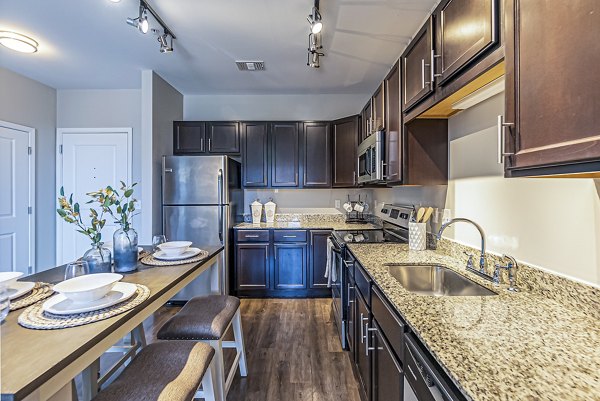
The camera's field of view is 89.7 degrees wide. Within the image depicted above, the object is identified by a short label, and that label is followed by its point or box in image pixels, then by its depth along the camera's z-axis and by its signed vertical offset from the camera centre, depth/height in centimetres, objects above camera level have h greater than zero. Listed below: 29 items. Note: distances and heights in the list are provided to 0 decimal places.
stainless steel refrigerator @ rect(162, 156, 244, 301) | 350 +3
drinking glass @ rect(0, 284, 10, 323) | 98 -34
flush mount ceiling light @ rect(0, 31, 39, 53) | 262 +142
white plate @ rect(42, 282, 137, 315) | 104 -37
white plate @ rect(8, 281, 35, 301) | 119 -36
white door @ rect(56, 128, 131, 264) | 392 +45
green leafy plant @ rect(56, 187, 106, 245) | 141 -8
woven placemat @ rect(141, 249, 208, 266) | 173 -35
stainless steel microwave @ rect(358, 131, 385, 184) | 256 +40
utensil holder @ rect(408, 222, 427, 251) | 218 -26
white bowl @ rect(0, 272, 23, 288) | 117 -31
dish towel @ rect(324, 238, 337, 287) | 286 -68
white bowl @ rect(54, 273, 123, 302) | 106 -32
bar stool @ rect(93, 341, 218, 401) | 105 -67
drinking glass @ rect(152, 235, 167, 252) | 190 -25
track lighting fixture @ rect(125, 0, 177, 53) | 209 +134
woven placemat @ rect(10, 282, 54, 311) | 113 -38
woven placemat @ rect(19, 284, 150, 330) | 96 -39
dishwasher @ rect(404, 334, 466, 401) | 76 -51
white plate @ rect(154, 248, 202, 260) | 181 -33
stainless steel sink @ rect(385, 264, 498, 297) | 168 -44
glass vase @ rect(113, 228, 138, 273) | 159 -27
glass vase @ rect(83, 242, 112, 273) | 149 -29
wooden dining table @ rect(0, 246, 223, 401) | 72 -42
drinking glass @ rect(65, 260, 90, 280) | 132 -31
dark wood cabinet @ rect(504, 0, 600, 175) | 71 +32
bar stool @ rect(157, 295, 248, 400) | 159 -67
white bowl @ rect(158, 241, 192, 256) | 183 -29
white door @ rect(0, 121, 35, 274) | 335 +4
